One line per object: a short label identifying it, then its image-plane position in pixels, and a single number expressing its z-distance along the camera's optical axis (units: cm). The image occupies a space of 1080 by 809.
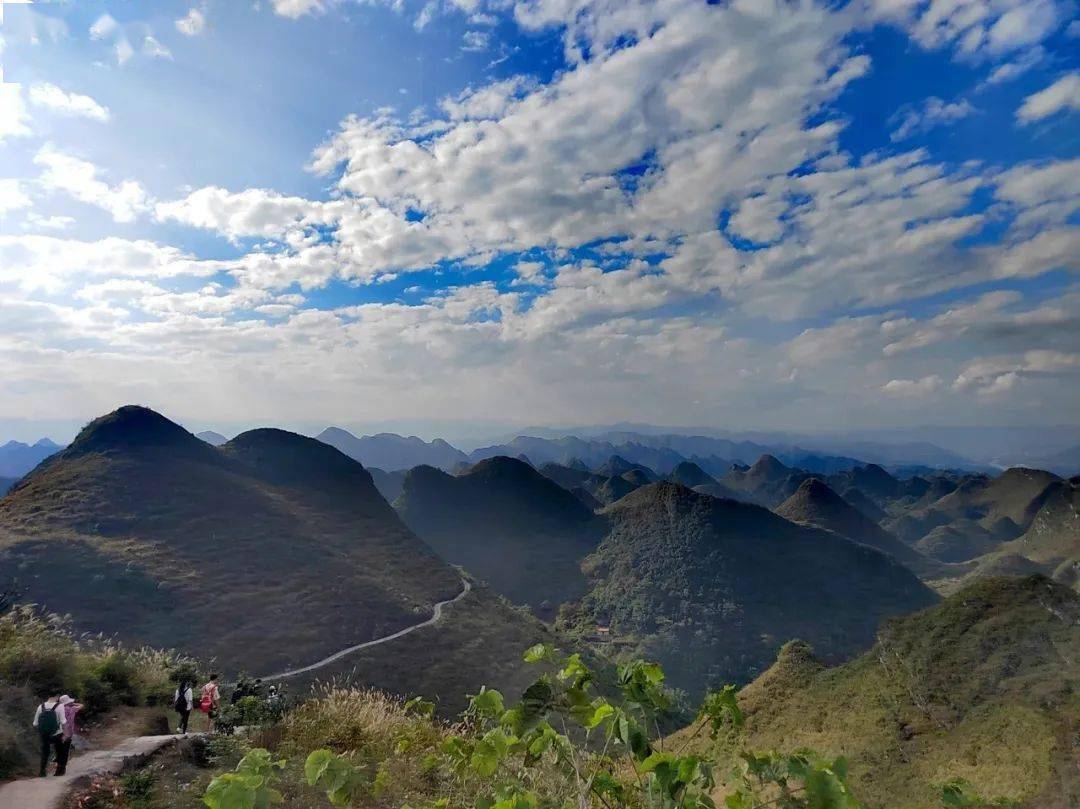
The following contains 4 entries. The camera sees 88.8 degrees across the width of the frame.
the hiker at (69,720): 932
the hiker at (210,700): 1357
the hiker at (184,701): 1327
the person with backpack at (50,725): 931
